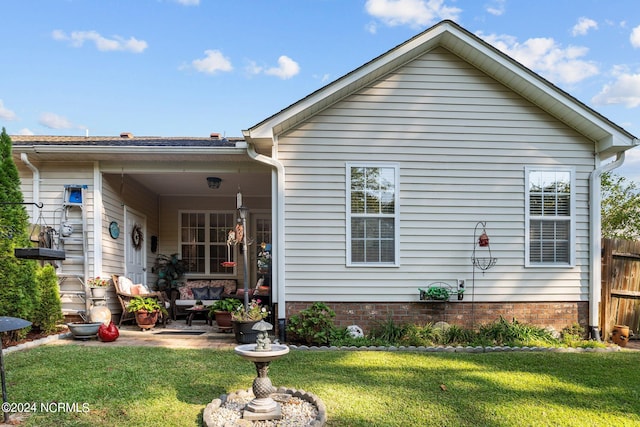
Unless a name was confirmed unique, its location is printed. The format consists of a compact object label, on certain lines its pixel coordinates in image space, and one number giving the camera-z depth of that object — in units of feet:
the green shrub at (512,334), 20.66
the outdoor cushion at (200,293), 32.32
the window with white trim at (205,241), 34.96
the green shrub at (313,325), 19.94
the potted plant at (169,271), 32.24
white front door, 28.19
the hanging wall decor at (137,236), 29.23
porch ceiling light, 26.34
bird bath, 11.04
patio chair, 24.56
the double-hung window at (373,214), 21.70
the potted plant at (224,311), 22.21
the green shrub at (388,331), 20.59
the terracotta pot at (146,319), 23.59
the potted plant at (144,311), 23.62
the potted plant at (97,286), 22.85
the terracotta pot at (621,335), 21.54
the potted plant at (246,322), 19.79
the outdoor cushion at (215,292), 32.68
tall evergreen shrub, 19.30
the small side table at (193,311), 26.66
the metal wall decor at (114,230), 25.46
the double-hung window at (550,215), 22.30
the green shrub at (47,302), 20.95
